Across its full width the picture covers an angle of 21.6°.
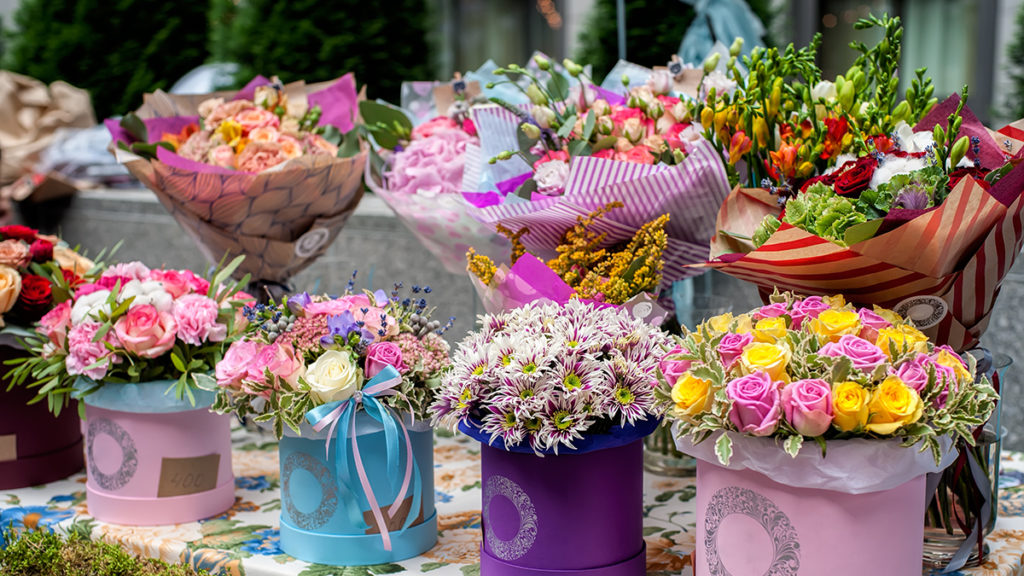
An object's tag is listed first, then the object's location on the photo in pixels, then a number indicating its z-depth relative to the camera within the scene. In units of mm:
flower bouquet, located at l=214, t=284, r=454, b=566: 2665
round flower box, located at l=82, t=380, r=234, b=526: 2819
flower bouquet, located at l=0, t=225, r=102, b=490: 2958
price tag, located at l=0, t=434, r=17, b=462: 2993
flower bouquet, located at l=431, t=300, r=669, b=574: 2554
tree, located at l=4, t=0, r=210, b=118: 6433
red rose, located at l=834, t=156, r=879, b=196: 2614
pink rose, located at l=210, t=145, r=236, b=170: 3050
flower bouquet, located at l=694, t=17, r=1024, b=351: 2538
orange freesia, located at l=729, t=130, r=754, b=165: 2737
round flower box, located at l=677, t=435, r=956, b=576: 2466
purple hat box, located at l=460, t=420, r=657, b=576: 2593
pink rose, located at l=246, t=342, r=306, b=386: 2675
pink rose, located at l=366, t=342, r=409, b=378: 2675
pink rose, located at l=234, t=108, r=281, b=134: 3097
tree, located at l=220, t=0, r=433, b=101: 5261
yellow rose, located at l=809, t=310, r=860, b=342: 2517
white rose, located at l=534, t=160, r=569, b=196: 2831
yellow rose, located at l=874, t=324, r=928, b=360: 2496
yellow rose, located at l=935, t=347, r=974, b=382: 2502
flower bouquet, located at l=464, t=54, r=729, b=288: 2757
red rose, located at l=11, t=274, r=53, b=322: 2952
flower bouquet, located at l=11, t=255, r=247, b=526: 2809
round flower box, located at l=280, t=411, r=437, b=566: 2685
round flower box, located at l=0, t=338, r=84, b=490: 2995
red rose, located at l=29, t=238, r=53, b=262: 3000
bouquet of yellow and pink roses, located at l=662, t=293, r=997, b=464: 2455
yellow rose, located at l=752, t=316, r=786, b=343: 2525
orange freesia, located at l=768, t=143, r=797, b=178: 2698
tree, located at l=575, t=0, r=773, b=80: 4796
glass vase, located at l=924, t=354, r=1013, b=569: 2689
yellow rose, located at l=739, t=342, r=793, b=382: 2482
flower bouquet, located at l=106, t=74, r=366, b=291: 3018
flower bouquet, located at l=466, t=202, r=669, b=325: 2698
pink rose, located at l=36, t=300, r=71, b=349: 2855
